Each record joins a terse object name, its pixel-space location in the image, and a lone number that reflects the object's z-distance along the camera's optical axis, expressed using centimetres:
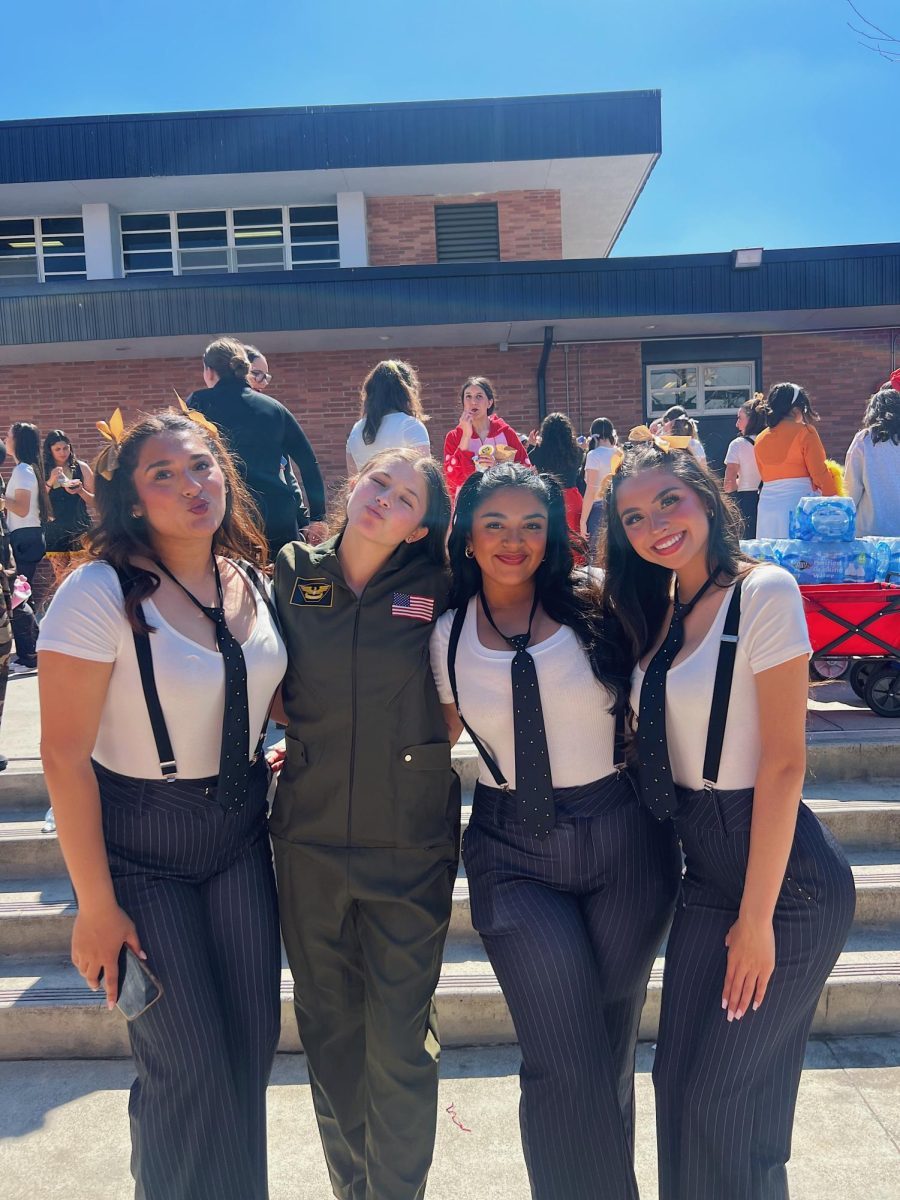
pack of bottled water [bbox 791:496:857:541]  474
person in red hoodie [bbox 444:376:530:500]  536
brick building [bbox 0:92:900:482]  1160
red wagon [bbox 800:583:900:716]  462
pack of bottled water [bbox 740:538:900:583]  479
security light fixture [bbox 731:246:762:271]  1144
